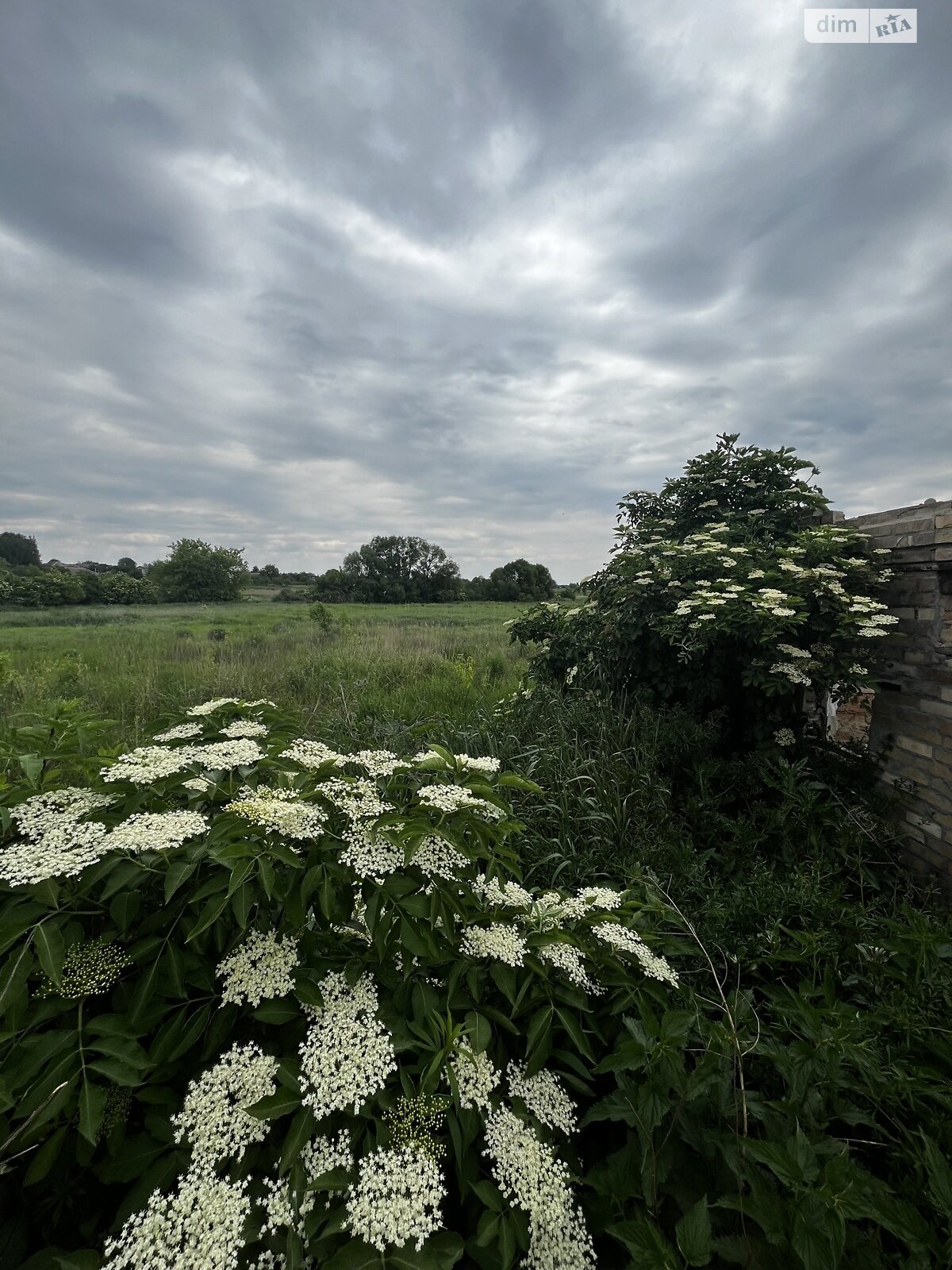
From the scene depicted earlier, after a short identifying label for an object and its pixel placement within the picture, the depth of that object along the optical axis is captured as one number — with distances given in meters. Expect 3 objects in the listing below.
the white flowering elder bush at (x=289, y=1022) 0.91
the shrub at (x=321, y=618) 14.86
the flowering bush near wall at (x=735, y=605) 3.82
